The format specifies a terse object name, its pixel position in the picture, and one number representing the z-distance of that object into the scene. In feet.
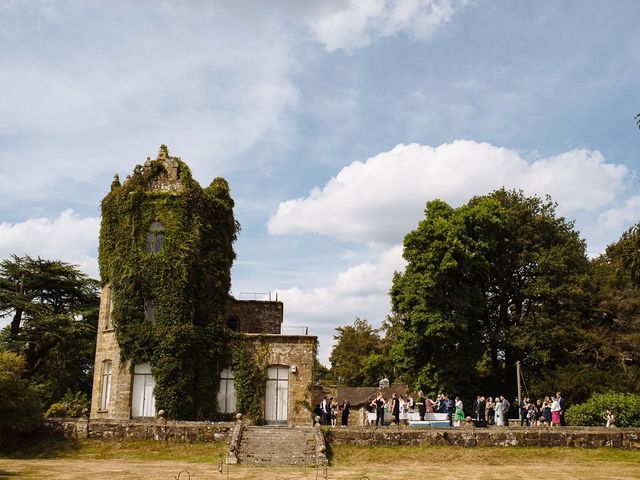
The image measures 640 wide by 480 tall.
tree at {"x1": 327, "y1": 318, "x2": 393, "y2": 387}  210.18
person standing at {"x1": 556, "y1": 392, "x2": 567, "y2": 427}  87.85
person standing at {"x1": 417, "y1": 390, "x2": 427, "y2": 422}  89.30
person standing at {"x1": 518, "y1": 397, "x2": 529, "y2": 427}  94.54
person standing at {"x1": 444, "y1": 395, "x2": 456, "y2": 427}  90.18
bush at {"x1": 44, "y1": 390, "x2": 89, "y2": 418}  106.22
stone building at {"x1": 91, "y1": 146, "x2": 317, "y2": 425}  98.68
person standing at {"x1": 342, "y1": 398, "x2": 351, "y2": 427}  92.53
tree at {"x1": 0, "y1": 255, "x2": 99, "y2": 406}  132.57
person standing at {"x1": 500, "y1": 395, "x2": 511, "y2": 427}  91.25
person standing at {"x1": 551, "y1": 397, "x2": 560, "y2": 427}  87.25
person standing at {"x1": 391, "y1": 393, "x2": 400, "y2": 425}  87.20
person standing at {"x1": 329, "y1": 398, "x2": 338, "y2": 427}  95.50
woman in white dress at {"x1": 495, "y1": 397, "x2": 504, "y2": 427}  90.58
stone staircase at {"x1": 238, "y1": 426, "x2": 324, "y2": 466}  72.33
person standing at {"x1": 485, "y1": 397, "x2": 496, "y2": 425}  94.79
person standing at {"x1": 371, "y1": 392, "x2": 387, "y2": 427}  87.81
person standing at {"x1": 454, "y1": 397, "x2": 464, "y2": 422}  89.97
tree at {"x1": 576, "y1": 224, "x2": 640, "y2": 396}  119.03
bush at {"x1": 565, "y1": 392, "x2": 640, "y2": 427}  92.02
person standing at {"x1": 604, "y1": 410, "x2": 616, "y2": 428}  86.69
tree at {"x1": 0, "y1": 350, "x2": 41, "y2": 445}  77.61
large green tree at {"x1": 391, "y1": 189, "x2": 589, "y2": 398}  121.60
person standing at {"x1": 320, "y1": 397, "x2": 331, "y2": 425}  90.84
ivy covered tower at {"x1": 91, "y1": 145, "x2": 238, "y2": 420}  98.58
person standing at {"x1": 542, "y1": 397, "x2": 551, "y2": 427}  90.48
